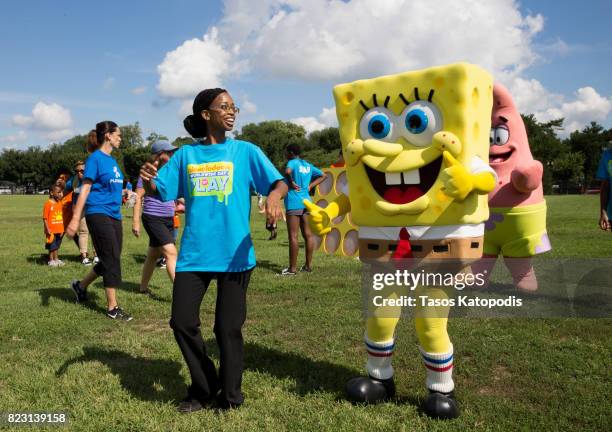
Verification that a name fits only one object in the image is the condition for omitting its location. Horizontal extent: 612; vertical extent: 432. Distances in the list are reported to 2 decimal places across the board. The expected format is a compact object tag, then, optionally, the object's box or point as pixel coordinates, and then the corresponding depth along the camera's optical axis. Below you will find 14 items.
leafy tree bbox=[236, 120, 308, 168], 75.07
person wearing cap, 6.49
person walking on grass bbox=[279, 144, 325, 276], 8.05
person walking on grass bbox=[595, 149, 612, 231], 6.20
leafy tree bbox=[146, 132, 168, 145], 85.56
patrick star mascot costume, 5.55
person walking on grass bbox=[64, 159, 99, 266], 9.66
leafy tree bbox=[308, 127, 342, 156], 74.74
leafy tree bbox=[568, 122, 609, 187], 65.38
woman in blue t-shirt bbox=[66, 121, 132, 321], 5.64
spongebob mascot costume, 3.24
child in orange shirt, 9.71
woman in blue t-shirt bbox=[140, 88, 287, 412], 3.46
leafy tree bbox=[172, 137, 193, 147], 73.94
